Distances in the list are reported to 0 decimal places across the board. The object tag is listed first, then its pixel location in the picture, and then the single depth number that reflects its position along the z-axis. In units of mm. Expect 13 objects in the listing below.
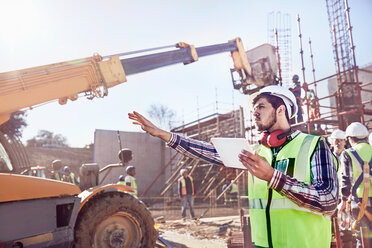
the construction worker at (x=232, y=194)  14139
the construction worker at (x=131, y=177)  9004
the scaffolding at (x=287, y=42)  12905
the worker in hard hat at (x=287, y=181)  1503
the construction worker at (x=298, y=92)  9633
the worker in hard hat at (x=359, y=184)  3842
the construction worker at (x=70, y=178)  9438
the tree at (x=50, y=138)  47375
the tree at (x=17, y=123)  23356
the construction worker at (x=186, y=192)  11284
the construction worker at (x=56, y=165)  7648
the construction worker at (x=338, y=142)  5098
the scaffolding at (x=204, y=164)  17205
